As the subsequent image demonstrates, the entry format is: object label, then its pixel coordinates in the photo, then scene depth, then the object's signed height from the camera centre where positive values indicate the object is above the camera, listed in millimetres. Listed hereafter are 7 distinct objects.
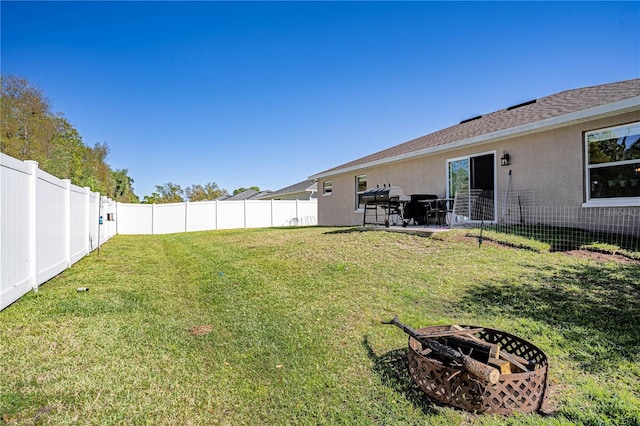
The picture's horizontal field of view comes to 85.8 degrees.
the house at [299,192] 29016 +1951
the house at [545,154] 6969 +1566
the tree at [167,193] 57188 +3715
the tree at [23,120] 25703 +7501
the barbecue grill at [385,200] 9758 +428
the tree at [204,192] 60872 +4083
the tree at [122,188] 46725 +3953
